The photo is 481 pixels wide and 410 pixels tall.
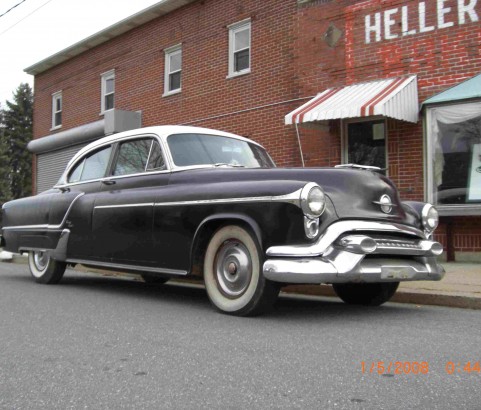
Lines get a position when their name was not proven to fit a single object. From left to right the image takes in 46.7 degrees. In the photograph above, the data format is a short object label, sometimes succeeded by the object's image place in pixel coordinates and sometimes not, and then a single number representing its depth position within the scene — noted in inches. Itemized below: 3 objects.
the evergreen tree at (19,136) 1953.7
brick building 365.1
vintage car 174.4
